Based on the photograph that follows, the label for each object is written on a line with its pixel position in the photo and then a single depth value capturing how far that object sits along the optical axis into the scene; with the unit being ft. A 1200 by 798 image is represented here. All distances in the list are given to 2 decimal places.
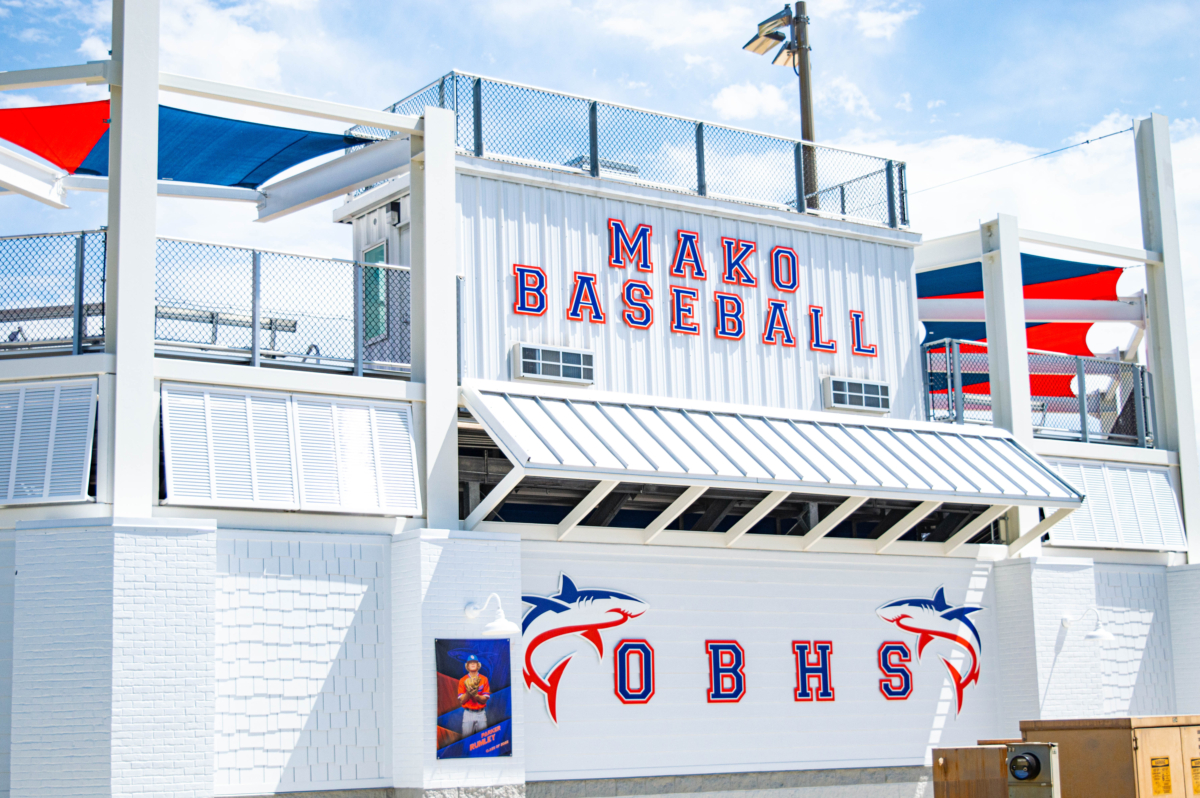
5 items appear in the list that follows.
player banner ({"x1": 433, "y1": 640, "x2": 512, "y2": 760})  51.57
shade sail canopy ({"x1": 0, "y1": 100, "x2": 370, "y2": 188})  58.03
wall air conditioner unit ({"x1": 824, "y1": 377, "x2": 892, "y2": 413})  69.51
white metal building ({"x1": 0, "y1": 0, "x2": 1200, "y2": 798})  48.60
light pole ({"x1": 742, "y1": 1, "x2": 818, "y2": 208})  100.53
